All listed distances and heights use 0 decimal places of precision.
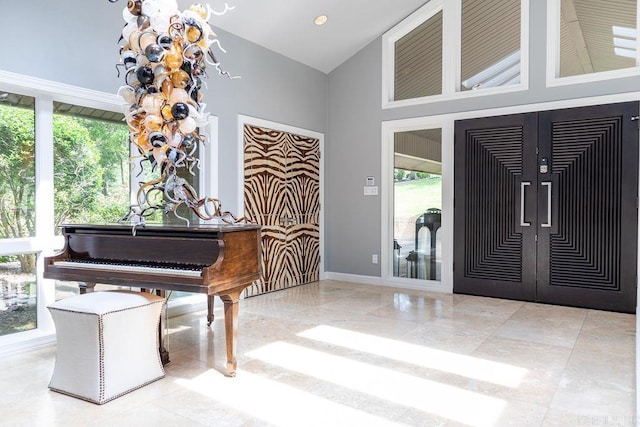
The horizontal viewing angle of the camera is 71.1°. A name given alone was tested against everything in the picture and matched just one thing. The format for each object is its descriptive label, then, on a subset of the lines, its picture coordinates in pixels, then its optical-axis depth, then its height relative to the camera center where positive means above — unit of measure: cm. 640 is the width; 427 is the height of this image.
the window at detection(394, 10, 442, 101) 529 +182
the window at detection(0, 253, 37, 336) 317 -58
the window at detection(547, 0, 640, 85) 429 +170
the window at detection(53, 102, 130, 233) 345 +39
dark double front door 426 +5
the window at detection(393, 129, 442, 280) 532 +10
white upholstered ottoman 236 -72
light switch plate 571 +27
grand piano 255 -29
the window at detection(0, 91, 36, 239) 315 +34
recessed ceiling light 488 +212
